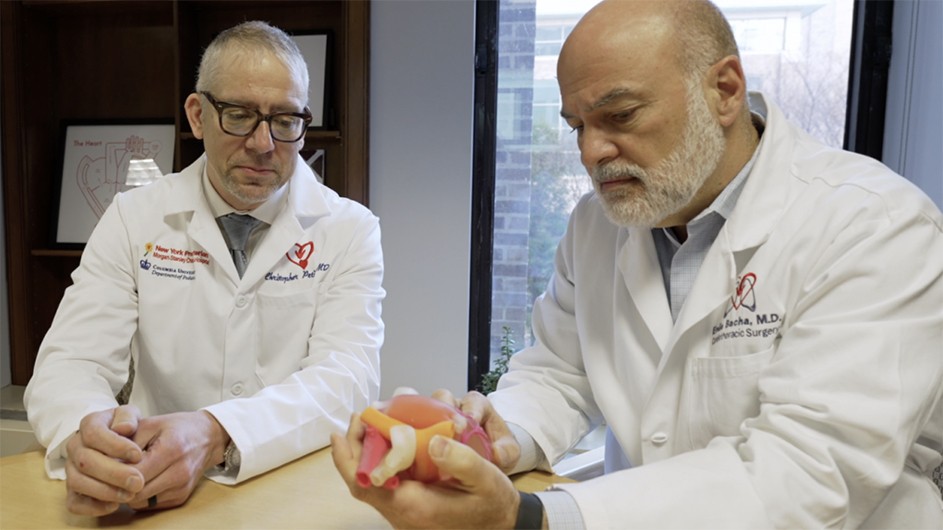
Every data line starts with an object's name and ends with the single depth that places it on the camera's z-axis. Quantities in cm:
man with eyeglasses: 167
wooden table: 108
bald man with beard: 98
